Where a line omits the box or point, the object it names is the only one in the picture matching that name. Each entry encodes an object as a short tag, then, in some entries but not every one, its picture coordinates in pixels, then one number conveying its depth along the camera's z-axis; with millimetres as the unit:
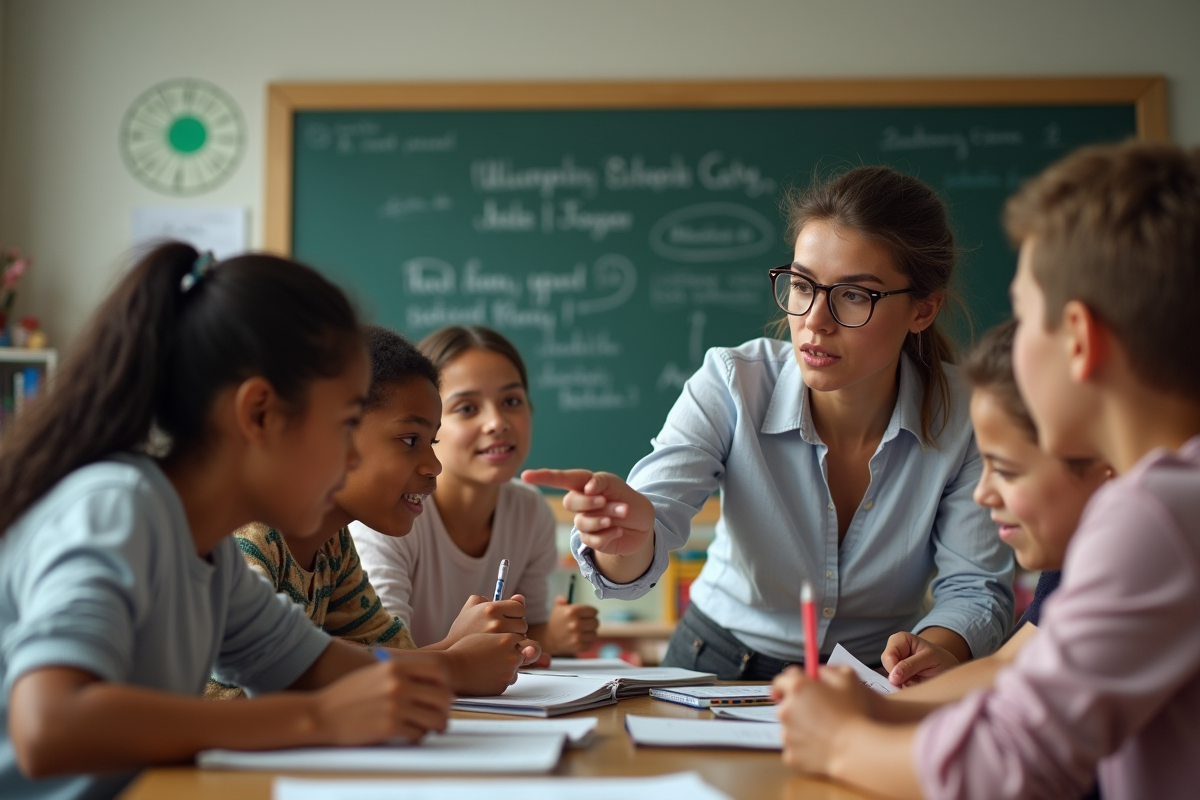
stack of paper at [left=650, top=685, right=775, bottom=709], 1421
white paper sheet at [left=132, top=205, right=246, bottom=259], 4078
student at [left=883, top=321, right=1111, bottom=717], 1201
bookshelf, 3756
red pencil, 1024
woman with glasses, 1804
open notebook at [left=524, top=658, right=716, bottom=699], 1525
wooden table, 854
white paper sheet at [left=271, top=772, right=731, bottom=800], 840
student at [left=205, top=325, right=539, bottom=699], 1587
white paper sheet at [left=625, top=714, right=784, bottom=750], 1110
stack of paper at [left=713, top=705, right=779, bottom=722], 1294
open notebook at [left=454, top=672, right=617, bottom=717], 1321
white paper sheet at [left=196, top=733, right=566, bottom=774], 913
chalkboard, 4055
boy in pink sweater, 789
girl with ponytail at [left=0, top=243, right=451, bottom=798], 890
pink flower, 3816
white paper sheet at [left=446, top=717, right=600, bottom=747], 1126
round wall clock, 4109
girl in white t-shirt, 2217
